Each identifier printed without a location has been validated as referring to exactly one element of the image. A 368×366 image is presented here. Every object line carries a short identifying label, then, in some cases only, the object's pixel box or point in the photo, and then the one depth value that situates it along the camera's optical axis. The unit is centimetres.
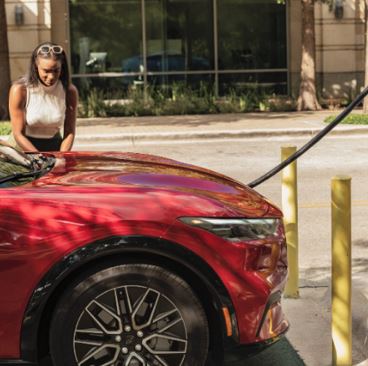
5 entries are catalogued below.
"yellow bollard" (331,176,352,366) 448
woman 624
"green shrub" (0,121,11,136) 1837
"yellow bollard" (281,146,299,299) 595
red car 397
